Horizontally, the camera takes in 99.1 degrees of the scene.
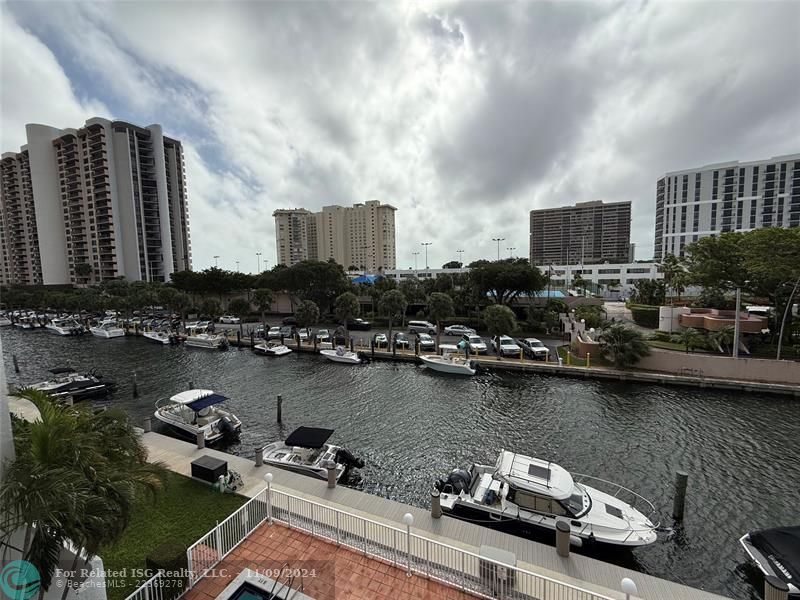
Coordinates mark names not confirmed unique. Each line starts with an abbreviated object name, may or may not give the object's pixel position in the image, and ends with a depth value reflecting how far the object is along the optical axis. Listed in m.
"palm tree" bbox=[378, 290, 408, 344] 38.31
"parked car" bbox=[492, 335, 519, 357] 31.99
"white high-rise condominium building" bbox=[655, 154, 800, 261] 102.00
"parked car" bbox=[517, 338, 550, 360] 31.00
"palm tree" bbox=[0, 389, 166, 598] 4.48
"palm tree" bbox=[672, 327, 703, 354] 29.11
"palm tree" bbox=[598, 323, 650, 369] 26.75
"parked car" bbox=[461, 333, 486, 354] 33.12
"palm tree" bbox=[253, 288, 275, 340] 45.06
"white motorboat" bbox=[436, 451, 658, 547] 10.41
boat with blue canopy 17.61
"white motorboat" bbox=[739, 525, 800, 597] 8.62
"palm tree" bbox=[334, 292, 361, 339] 39.59
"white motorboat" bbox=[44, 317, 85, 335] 49.33
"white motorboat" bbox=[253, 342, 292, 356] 35.50
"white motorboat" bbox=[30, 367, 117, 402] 23.44
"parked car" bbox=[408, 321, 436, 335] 43.50
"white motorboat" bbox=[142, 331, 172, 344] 42.14
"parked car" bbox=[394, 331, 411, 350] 35.16
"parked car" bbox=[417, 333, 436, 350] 34.60
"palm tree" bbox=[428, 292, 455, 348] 36.03
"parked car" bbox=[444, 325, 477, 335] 40.92
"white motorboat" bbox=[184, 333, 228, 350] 38.91
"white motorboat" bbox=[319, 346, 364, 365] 32.31
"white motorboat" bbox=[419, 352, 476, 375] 28.41
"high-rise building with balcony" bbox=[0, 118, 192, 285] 94.69
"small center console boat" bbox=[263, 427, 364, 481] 14.51
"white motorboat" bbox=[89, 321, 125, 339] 47.19
